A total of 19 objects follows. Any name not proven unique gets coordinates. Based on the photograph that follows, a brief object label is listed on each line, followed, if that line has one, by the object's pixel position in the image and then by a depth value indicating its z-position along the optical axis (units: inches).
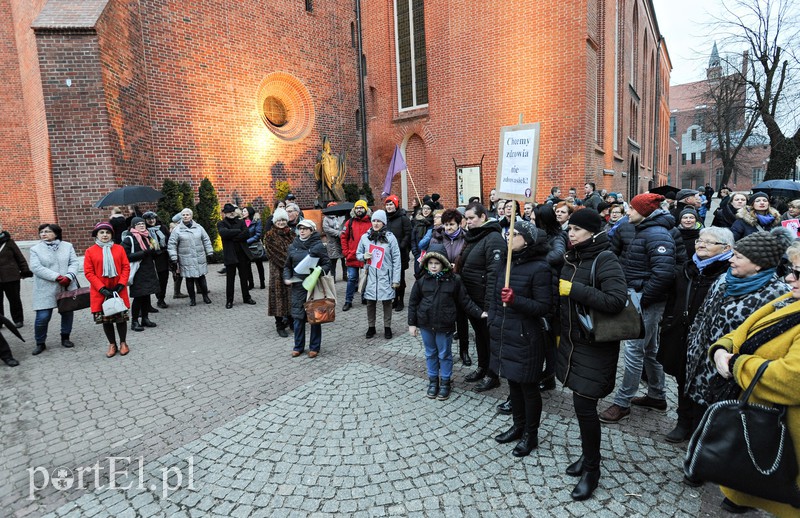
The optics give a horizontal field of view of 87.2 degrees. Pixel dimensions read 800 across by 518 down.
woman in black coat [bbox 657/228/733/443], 125.0
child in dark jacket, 167.6
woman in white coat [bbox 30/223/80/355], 236.5
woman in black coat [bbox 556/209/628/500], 106.1
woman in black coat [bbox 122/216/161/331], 276.7
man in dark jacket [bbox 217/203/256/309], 322.7
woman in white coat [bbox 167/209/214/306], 324.5
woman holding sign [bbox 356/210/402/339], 244.4
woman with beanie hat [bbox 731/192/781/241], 231.1
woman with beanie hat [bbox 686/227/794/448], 97.8
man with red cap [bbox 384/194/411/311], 308.6
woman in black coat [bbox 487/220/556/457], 122.4
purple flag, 452.4
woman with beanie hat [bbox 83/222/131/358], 222.4
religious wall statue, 661.3
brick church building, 420.8
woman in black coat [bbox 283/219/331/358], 220.1
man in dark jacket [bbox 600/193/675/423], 142.6
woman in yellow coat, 76.2
